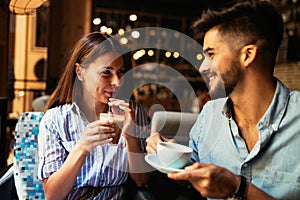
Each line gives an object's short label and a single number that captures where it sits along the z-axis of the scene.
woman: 1.13
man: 1.08
